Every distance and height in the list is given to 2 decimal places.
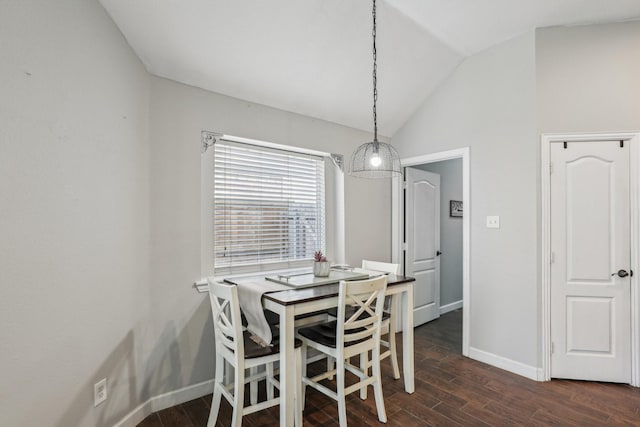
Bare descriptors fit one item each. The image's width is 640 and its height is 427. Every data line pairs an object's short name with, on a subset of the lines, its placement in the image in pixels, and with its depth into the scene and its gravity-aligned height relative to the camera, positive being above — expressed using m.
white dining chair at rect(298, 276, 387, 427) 2.08 -0.91
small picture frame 4.86 +0.03
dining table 1.92 -0.67
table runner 2.16 -0.67
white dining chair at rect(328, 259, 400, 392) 2.66 -0.92
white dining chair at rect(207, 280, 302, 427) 1.92 -0.92
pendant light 2.36 +0.41
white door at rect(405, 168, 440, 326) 4.09 -0.39
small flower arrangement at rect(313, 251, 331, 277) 2.73 -0.48
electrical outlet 1.77 -1.02
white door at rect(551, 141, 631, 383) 2.70 -0.46
